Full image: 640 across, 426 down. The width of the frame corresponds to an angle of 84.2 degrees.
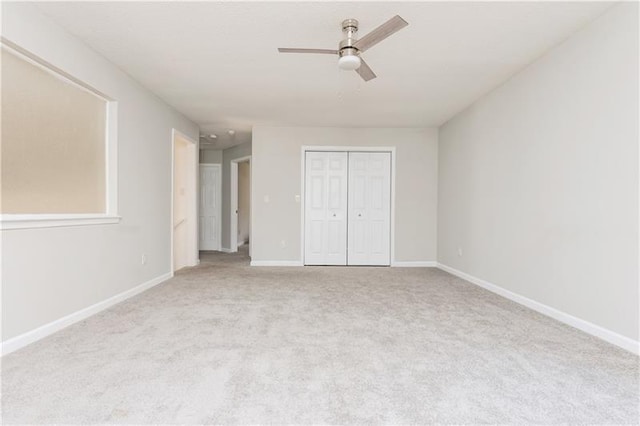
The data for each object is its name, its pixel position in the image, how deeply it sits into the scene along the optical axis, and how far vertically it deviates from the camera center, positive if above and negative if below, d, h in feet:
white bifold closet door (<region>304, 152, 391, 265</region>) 20.31 -0.18
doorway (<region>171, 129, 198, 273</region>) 18.76 +0.07
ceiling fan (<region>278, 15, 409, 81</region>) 8.21 +3.78
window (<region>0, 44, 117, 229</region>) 7.82 +1.48
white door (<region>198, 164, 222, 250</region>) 26.50 +0.10
